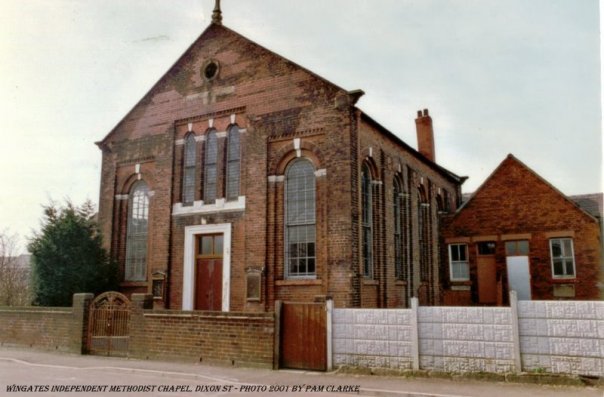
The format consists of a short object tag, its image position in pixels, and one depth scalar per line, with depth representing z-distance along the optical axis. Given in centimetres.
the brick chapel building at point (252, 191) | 1683
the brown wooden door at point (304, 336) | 1237
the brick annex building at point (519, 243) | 2250
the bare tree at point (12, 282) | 2812
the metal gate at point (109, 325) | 1532
